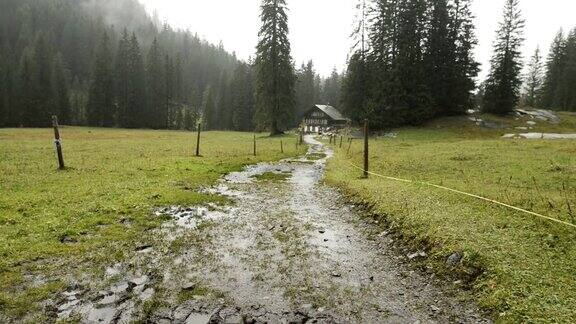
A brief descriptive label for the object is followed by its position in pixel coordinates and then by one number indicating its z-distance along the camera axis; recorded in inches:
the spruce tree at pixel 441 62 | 2411.4
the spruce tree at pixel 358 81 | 2603.3
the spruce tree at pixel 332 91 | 5949.8
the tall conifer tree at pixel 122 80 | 4185.5
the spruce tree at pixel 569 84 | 3427.7
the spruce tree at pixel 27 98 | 3742.6
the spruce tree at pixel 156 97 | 4397.1
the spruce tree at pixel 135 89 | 4185.5
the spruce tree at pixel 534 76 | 4471.0
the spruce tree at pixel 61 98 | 3981.3
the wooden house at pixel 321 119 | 4128.9
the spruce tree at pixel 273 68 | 2496.3
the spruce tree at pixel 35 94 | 3750.0
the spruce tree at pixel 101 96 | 4069.9
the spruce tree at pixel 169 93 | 4441.4
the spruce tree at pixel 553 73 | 3725.4
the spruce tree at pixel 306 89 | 5309.5
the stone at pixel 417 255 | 354.7
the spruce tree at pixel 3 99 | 3762.3
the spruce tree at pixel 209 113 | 4885.8
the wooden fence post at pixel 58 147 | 752.6
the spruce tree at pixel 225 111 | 4916.3
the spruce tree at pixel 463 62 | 2422.5
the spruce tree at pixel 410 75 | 2300.7
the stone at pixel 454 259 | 319.5
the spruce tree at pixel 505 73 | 2486.5
